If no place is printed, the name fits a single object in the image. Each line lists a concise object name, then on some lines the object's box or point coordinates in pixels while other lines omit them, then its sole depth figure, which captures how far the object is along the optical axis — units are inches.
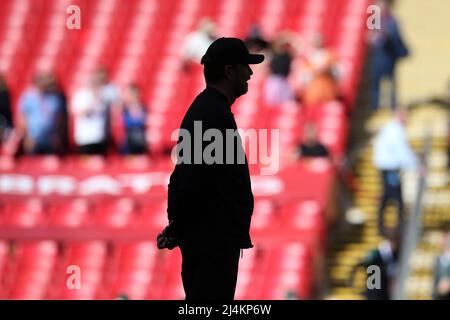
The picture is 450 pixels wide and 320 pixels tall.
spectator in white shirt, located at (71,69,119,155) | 533.0
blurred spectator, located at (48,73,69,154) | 535.5
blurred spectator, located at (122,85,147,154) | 533.3
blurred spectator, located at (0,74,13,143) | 546.6
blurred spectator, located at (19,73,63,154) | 530.9
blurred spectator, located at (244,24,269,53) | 557.3
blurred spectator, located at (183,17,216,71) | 593.0
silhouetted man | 209.0
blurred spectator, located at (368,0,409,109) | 585.9
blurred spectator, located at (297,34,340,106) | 542.6
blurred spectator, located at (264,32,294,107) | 552.1
